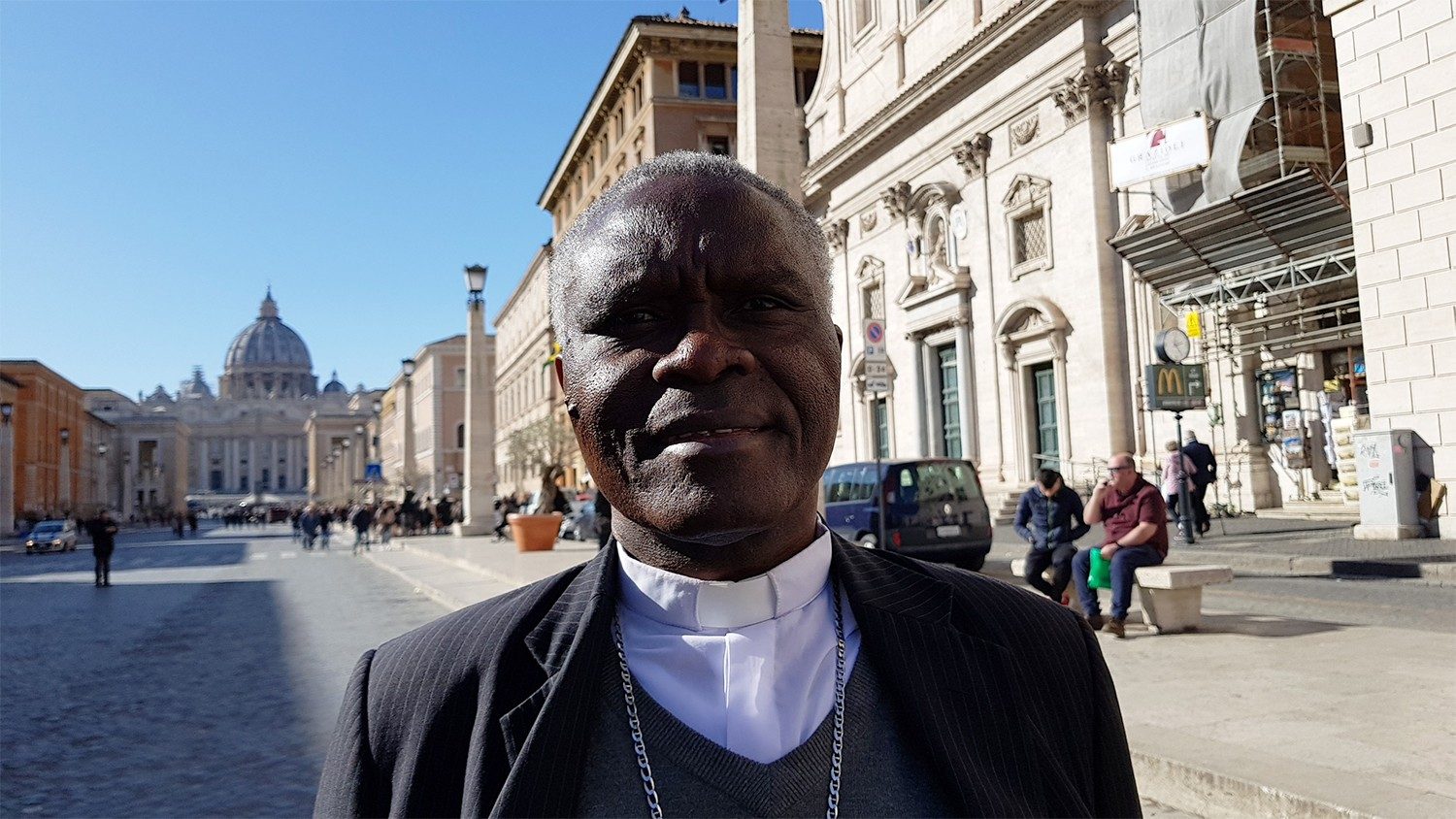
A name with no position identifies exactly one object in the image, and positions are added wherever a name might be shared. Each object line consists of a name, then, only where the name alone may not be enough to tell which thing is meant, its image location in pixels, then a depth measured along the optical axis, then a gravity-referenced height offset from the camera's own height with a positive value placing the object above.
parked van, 13.96 -0.50
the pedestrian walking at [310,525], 41.22 -0.98
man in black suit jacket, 1.17 -0.19
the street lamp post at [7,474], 53.38 +2.07
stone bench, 8.47 -1.04
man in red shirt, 8.83 -0.50
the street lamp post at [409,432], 43.41 +3.01
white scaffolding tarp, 18.22 +6.97
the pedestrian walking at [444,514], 46.34 -0.84
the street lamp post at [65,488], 75.76 +1.70
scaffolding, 17.42 +4.09
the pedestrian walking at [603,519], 16.05 -0.48
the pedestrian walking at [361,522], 34.78 -0.80
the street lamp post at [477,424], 30.89 +2.19
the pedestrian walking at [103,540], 21.34 -0.64
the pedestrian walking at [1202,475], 16.91 -0.14
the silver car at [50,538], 42.03 -1.11
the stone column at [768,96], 10.34 +3.90
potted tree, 22.38 -0.48
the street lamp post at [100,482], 98.81 +2.60
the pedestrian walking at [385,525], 36.56 -0.95
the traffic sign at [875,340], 11.16 +1.51
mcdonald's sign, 16.77 +1.29
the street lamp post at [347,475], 99.50 +2.46
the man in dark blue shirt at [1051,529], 9.59 -0.53
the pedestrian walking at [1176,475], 15.94 -0.12
